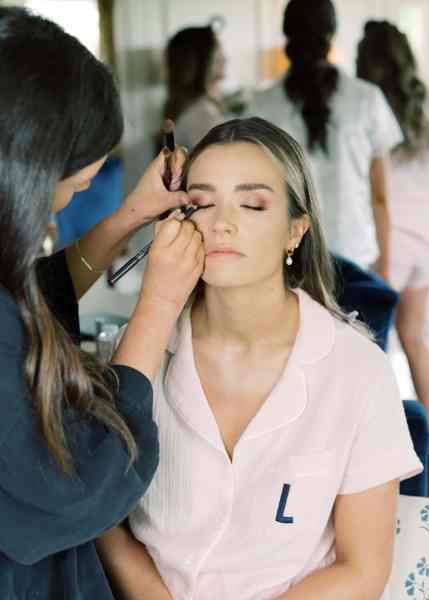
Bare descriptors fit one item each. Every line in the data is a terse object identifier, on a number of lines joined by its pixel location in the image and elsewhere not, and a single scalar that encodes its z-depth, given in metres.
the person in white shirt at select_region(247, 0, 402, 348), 2.80
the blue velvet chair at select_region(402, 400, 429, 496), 1.77
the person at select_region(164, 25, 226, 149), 3.92
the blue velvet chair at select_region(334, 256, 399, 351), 2.28
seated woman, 1.30
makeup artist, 0.94
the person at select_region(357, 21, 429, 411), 3.05
